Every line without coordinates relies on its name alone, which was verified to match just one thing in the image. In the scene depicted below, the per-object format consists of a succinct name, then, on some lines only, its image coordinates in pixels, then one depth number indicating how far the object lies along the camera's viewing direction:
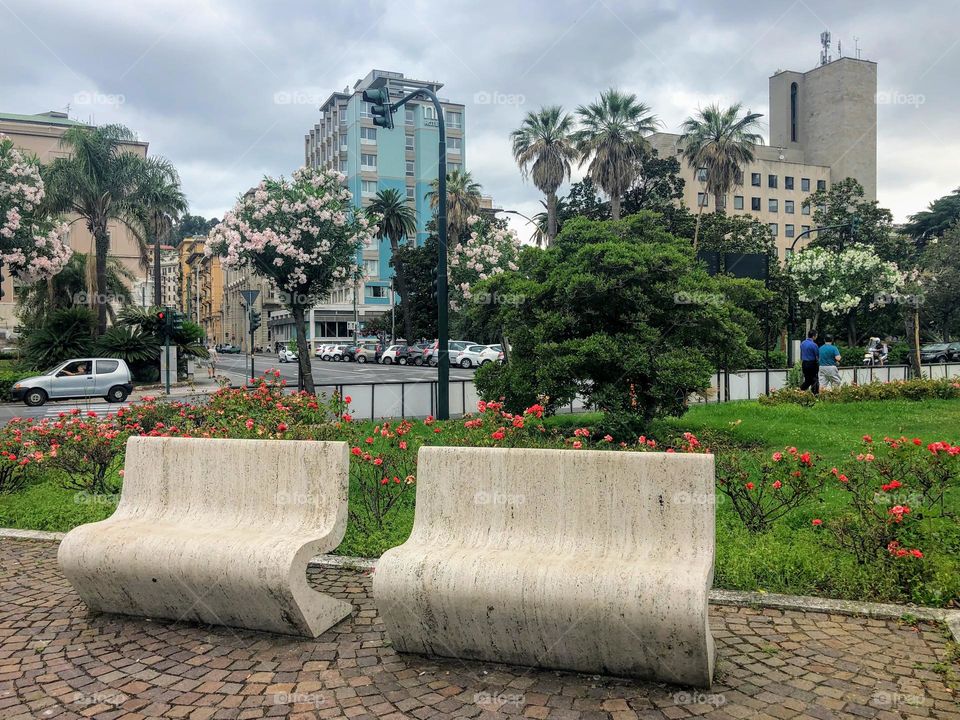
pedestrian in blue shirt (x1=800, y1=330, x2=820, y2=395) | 16.69
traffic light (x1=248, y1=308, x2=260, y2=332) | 28.28
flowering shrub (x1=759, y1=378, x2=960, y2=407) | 15.41
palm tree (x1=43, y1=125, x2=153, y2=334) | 30.91
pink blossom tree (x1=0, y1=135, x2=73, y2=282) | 25.36
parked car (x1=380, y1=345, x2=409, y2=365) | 49.16
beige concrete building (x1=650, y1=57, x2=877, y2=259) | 87.75
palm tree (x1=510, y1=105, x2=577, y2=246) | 42.56
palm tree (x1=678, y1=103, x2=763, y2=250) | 46.62
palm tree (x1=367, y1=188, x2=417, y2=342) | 59.00
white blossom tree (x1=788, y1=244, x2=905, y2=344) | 42.03
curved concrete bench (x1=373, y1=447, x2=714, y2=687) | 3.28
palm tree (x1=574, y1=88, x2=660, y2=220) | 39.31
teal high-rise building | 83.69
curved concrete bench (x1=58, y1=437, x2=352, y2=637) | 3.94
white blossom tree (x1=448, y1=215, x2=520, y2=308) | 35.94
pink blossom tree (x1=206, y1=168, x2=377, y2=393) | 18.47
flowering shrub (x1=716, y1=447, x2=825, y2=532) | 5.42
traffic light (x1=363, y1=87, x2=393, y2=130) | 14.84
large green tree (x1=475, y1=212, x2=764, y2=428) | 9.52
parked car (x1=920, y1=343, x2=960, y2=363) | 42.88
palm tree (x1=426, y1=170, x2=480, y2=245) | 52.50
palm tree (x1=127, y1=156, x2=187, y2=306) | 32.22
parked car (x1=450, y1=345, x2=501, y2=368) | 41.94
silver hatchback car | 23.20
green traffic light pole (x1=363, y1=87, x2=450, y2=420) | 14.11
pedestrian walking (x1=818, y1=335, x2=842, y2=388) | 16.78
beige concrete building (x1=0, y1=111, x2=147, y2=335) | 62.56
